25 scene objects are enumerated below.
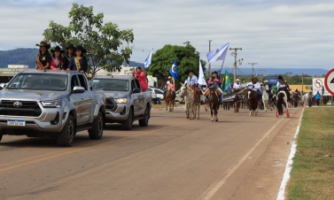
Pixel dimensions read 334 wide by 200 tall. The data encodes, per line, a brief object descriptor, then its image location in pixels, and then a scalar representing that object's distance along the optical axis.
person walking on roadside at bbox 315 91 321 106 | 75.34
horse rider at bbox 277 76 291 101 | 35.41
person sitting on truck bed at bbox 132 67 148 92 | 28.22
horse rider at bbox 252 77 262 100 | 41.71
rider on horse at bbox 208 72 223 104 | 35.47
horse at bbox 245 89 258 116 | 37.63
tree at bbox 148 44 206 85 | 113.87
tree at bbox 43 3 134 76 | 40.28
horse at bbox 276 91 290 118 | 35.19
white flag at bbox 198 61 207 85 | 47.81
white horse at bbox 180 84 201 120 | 31.03
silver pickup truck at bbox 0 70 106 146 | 15.36
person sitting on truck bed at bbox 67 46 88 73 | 20.70
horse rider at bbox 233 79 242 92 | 46.61
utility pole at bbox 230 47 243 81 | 120.53
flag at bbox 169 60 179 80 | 50.16
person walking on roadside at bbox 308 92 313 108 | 69.76
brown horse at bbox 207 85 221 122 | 30.14
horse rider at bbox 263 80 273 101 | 48.11
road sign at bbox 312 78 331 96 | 73.14
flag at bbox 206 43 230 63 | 48.16
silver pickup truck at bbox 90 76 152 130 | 21.81
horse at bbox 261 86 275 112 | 46.12
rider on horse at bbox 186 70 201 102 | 31.70
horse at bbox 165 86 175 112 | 39.44
